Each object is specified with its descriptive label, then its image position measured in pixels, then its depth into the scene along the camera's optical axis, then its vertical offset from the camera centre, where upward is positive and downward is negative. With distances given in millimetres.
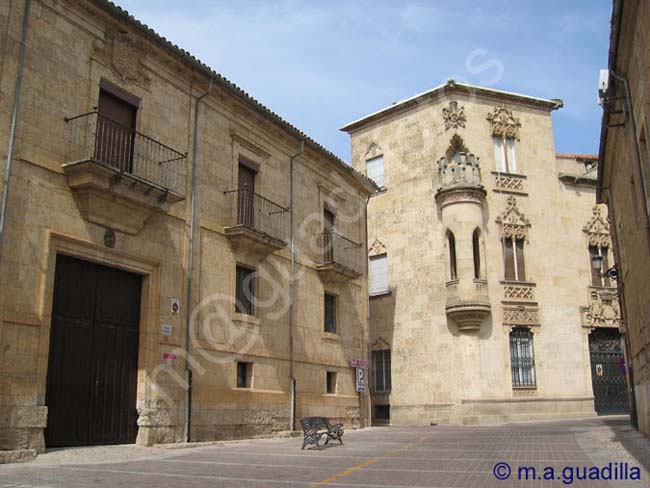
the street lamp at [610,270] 18456 +3491
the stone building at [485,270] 23875 +4705
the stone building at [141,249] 10750 +2976
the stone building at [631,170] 9734 +4306
